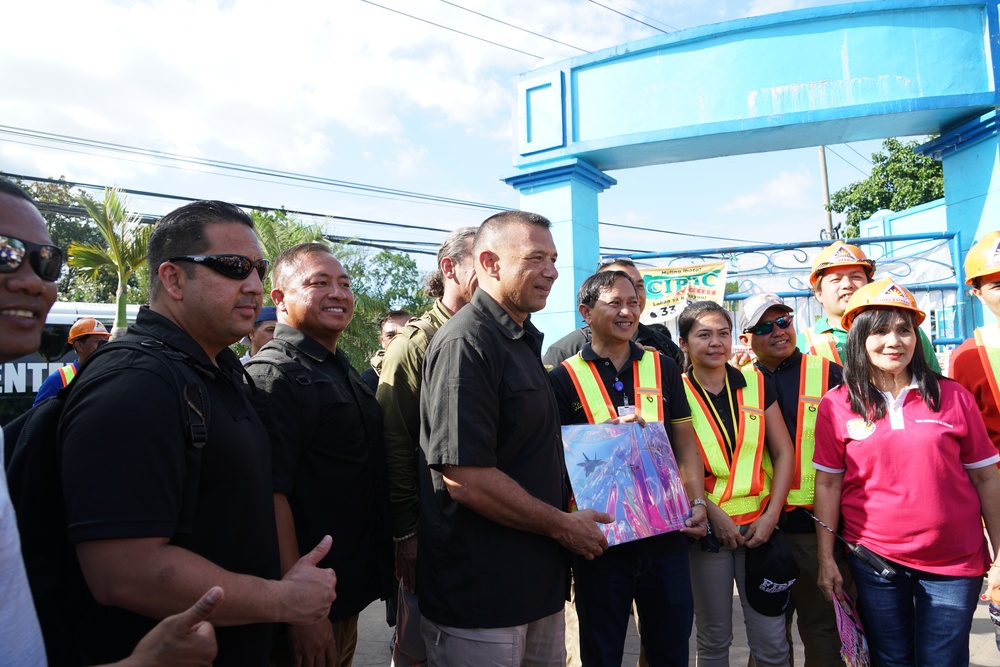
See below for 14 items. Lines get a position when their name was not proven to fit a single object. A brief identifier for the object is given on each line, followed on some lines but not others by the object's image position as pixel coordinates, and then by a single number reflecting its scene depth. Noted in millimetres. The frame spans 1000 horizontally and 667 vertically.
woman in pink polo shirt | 2787
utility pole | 22734
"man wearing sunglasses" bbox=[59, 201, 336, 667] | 1453
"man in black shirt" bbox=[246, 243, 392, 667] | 2361
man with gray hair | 2814
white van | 11797
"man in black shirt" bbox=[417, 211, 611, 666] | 2342
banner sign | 7051
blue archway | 6793
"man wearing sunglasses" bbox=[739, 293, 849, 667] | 3496
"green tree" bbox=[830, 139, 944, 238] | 20188
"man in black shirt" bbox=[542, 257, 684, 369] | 4398
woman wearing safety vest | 3283
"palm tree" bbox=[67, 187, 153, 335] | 12086
